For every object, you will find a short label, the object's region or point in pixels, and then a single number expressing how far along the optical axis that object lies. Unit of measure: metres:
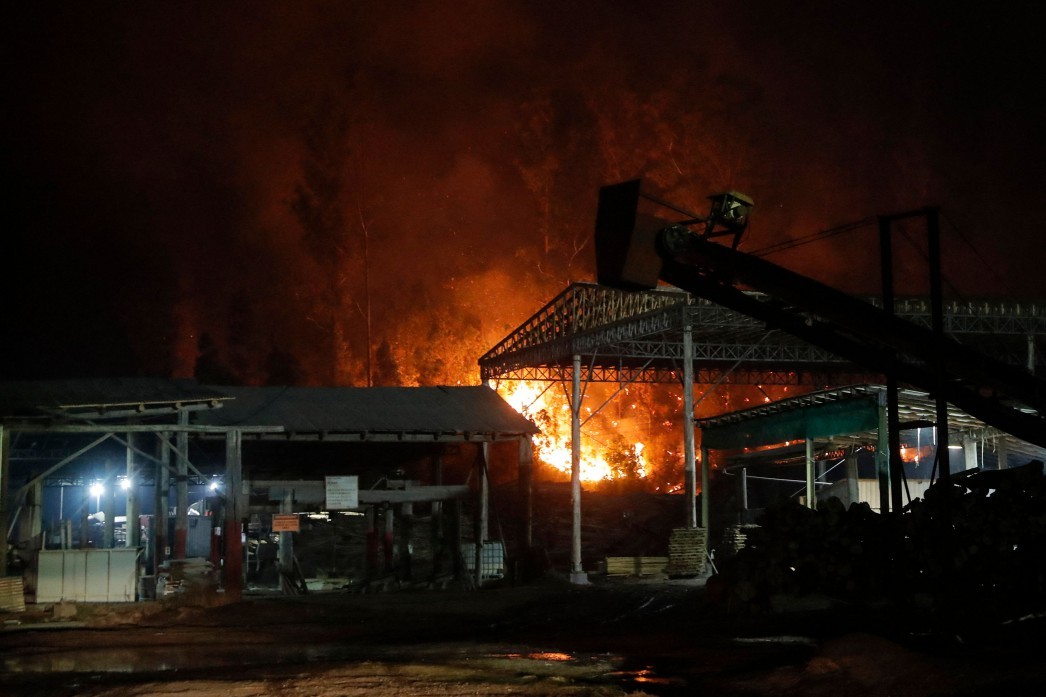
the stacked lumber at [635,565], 31.47
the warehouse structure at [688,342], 30.17
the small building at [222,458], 22.78
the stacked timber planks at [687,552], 28.73
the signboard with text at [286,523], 26.64
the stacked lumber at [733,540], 31.00
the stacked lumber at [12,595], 20.45
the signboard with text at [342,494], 28.05
